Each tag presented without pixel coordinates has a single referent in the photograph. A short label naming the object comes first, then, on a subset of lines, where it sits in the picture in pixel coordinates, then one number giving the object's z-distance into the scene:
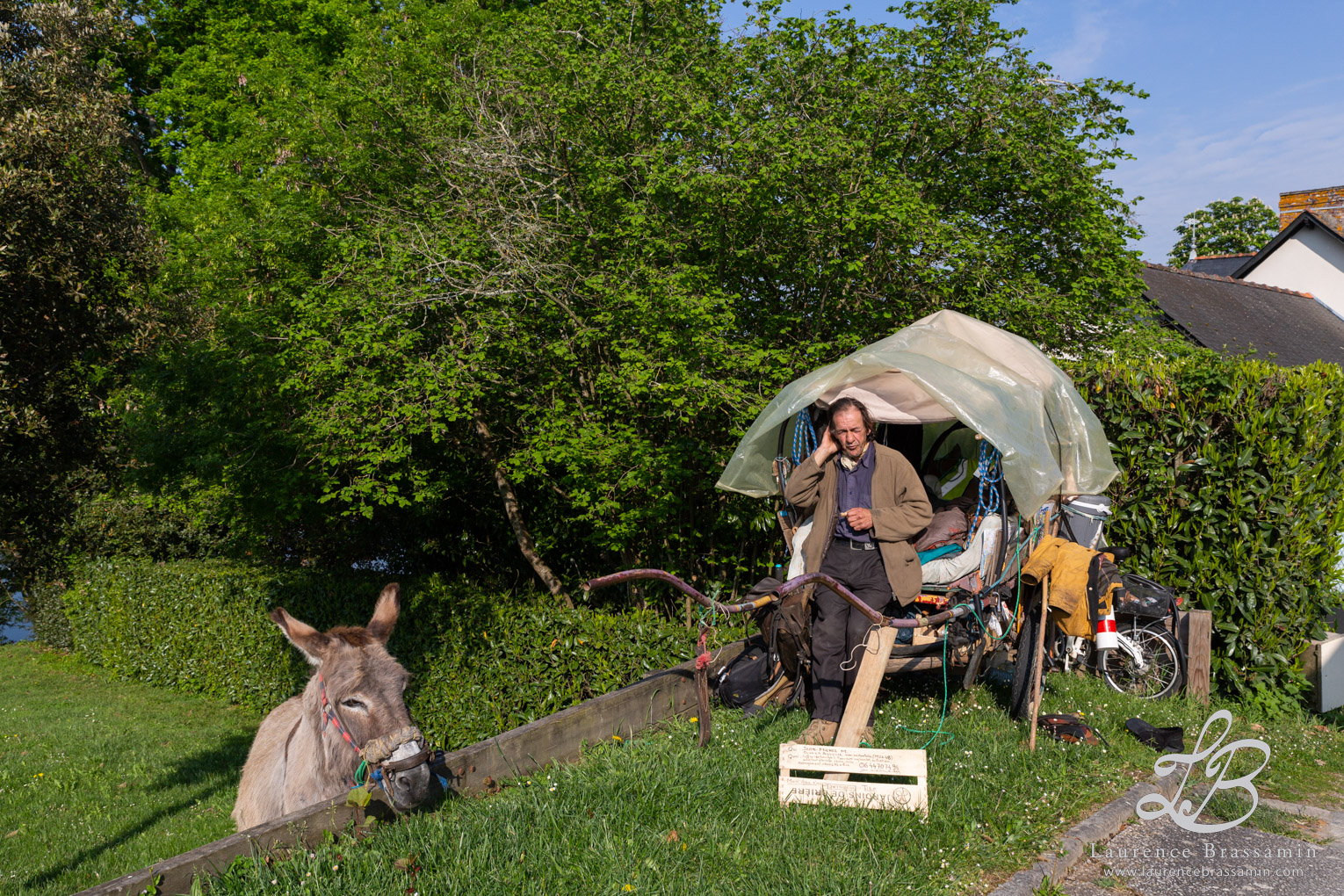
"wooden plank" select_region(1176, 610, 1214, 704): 6.99
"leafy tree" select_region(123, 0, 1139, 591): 7.77
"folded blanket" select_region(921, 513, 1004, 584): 6.07
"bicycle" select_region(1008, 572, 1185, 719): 7.04
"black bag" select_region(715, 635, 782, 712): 6.23
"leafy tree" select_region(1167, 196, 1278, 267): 50.44
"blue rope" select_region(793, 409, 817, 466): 6.76
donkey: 3.92
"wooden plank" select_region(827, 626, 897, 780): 5.30
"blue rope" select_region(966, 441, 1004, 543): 6.07
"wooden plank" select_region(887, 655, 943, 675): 5.83
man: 5.66
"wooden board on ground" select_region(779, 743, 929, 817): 4.58
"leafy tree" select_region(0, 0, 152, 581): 9.49
